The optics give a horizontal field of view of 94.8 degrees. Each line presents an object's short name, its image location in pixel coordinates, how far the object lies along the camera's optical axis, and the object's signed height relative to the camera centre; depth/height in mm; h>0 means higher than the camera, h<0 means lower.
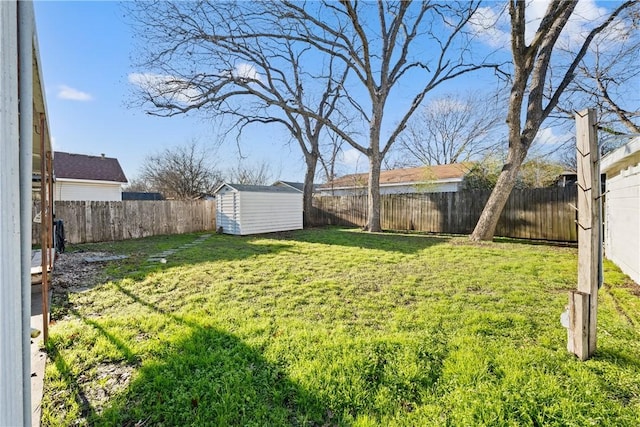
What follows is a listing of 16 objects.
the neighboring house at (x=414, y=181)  17531 +2318
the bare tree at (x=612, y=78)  7684 +4506
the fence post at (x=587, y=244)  2277 -220
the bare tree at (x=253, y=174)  25141 +3708
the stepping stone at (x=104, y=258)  6457 -1001
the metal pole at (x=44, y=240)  2615 -250
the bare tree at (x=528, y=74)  7133 +3738
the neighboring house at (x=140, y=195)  24547 +1620
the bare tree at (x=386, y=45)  9992 +6267
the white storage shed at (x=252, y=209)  11297 +250
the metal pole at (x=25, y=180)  1120 +130
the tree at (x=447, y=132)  19797 +6413
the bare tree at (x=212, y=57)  9141 +5509
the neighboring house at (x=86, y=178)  14695 +1893
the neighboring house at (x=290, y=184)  27183 +2981
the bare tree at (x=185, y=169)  19281 +3002
